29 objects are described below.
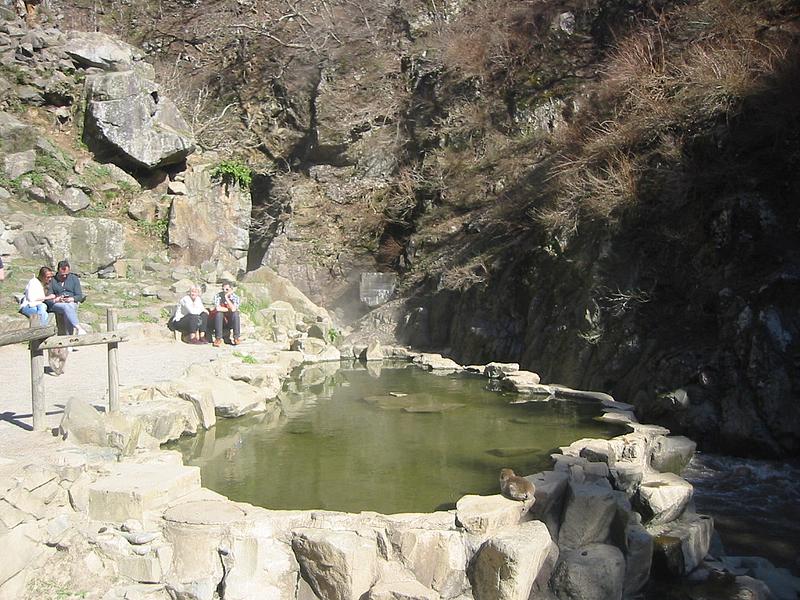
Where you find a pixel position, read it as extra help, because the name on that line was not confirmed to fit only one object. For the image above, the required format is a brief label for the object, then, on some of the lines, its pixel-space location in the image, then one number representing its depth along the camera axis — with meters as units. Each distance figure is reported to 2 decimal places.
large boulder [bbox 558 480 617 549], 5.18
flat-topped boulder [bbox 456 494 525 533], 4.82
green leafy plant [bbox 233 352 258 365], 11.18
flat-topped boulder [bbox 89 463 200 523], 4.97
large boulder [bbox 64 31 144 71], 19.12
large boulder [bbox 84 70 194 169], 18.23
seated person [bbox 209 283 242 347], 12.85
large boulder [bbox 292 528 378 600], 4.69
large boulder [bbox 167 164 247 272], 18.34
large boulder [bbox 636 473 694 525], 5.77
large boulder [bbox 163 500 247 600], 4.82
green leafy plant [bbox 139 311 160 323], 13.52
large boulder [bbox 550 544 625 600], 4.70
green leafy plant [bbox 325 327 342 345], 14.74
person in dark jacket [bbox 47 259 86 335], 9.96
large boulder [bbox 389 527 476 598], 4.76
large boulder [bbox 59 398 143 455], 5.91
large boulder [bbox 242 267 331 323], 16.25
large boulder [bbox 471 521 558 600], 4.54
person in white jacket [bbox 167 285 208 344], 13.03
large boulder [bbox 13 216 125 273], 14.89
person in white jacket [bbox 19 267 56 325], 9.34
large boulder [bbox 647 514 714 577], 5.25
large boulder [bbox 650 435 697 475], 7.13
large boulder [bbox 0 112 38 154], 16.98
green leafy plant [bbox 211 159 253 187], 19.44
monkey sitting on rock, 5.09
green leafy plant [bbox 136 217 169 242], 18.30
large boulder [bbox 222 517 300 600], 4.78
